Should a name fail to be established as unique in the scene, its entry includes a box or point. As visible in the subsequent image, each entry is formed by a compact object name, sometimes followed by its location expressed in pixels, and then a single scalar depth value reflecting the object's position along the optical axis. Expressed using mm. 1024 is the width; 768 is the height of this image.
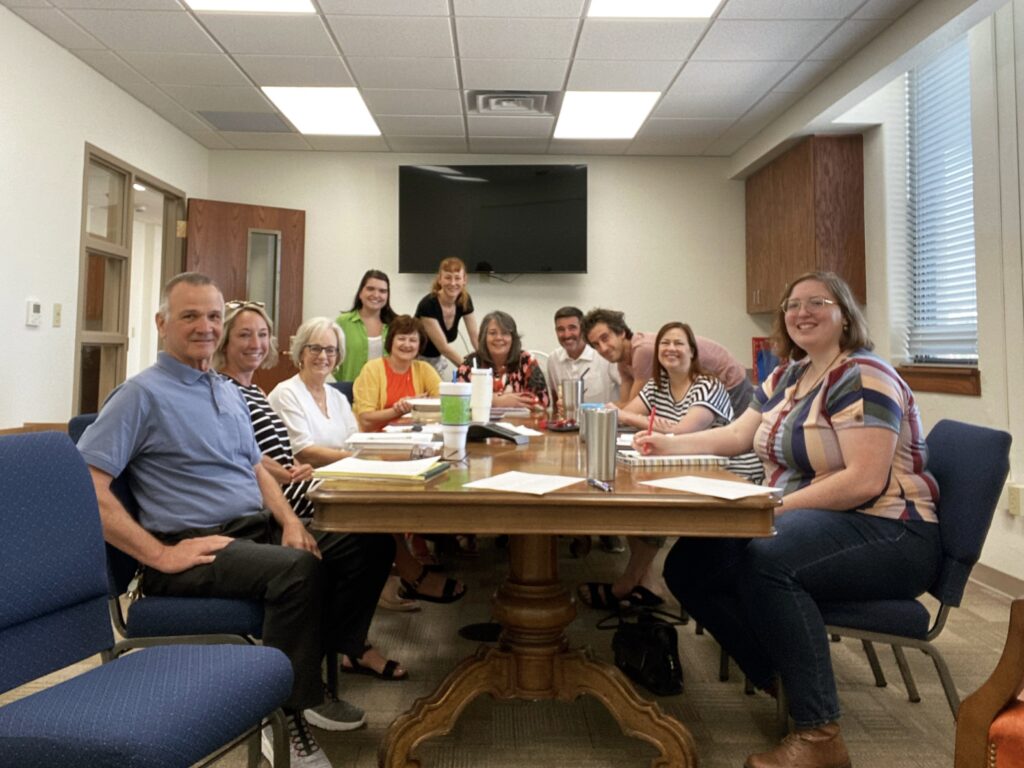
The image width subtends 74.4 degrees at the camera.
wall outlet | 2869
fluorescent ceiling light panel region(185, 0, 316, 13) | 3166
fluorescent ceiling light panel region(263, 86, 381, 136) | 4262
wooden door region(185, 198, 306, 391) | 4996
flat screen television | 5312
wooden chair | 1024
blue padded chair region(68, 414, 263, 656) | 1388
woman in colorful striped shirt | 1438
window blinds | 3418
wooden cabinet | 4316
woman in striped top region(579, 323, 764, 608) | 2527
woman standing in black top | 4094
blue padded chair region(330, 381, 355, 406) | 3398
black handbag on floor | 1908
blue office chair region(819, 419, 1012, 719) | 1445
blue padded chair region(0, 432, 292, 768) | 920
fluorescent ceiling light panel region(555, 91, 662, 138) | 4285
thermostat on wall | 3449
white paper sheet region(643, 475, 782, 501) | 1215
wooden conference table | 1199
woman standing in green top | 3938
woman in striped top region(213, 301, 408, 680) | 2014
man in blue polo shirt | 1414
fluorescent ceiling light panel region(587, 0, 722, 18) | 3158
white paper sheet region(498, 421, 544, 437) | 2168
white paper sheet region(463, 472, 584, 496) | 1242
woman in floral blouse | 3506
